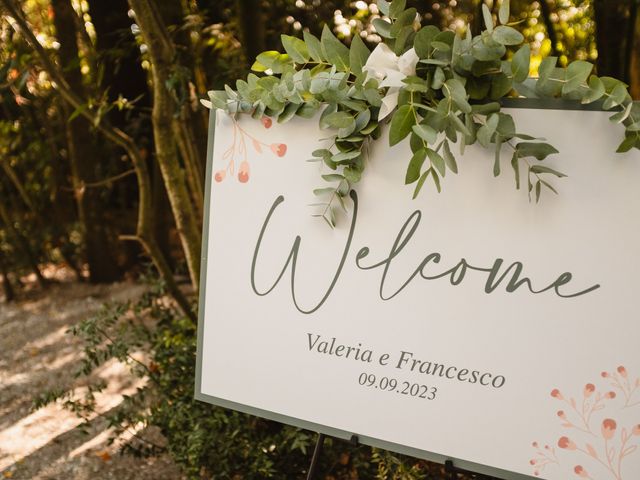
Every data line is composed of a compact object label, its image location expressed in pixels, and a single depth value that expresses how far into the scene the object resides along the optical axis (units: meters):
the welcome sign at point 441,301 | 1.05
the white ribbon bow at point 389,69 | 1.06
